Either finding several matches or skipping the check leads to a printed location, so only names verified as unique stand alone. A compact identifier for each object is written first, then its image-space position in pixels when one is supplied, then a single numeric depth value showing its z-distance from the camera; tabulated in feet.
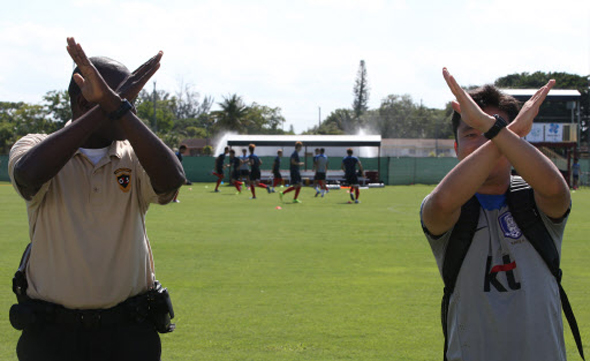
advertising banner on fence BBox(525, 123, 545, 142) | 145.48
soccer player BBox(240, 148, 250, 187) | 102.99
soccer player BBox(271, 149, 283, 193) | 102.22
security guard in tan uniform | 9.11
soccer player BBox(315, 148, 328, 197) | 89.25
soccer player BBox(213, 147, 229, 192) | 105.25
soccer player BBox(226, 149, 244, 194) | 104.74
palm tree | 289.94
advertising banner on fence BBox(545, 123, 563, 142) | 145.13
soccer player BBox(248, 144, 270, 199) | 93.61
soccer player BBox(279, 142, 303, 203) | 79.82
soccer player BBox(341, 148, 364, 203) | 79.88
